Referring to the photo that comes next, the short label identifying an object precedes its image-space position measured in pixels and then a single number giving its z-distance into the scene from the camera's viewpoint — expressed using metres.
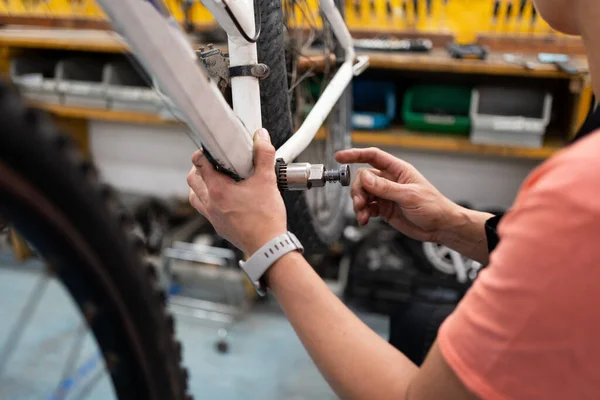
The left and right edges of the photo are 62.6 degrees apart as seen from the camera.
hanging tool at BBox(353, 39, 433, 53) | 1.50
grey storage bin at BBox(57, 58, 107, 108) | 1.74
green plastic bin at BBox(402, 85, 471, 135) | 1.51
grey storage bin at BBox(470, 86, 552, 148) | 1.40
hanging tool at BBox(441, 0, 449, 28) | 1.71
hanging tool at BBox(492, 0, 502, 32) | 1.59
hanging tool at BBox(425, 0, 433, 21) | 1.68
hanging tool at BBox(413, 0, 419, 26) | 1.66
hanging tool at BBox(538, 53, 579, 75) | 1.27
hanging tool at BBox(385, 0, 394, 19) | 1.69
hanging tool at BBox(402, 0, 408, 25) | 1.70
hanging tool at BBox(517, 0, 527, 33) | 1.56
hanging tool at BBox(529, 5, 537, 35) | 1.59
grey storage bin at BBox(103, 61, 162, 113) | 1.70
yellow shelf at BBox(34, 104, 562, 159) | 1.43
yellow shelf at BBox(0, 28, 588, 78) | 1.34
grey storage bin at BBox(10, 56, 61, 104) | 1.75
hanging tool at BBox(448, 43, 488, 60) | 1.42
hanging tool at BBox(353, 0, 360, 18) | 1.74
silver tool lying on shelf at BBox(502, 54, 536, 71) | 1.32
